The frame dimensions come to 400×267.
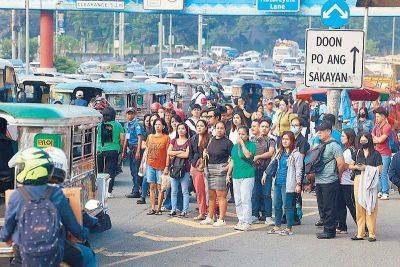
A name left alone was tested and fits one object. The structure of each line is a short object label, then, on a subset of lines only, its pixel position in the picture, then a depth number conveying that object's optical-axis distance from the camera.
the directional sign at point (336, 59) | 17.08
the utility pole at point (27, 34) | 46.73
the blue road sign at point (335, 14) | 18.58
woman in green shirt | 17.00
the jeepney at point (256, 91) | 42.72
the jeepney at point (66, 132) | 12.69
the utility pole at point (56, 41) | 94.15
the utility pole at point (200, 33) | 81.00
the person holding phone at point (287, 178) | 16.44
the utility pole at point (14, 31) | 62.78
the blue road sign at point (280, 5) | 47.88
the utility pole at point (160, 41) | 59.88
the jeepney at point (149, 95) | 31.66
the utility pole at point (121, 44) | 80.22
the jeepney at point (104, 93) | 29.38
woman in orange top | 18.72
